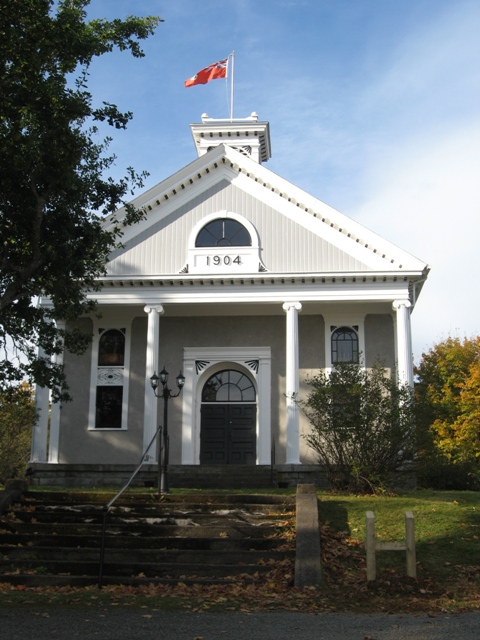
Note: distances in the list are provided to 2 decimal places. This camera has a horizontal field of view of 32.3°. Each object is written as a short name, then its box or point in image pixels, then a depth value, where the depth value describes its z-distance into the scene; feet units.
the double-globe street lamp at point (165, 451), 56.54
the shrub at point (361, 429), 54.80
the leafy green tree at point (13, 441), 87.40
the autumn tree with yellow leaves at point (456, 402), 79.97
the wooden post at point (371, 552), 35.70
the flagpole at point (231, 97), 99.45
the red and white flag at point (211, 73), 91.66
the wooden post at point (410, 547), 36.30
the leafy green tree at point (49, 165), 40.32
